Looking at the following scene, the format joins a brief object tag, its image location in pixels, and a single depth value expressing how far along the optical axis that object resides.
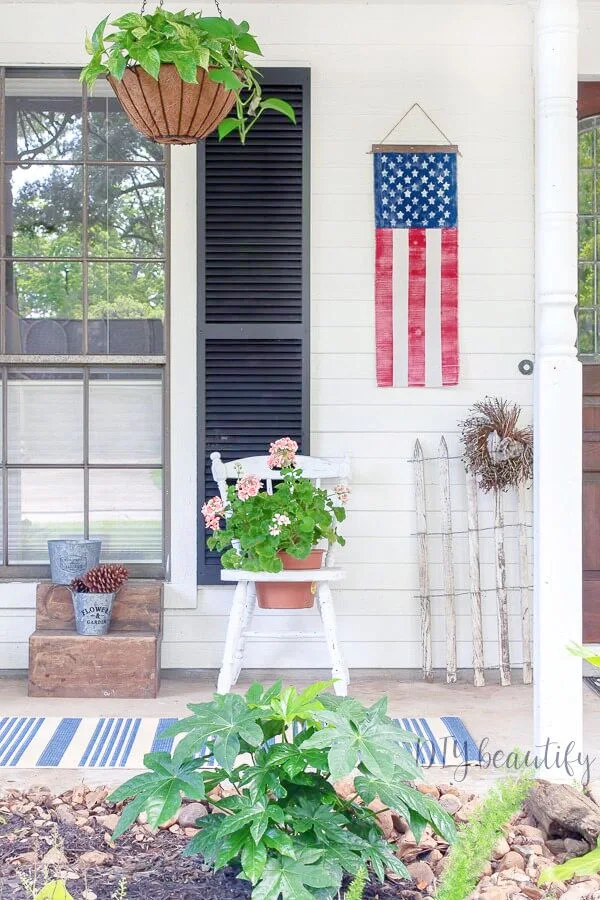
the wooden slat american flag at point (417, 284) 4.23
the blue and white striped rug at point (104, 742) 3.13
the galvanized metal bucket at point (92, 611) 3.92
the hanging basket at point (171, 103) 2.95
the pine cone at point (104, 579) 3.94
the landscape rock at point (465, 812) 2.38
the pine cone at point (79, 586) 3.96
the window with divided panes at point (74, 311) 4.23
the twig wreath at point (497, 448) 4.06
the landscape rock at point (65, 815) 2.37
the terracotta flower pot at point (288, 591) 3.77
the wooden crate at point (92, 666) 3.92
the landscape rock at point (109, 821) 2.33
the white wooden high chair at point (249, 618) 3.72
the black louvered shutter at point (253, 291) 4.18
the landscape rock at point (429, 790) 2.54
